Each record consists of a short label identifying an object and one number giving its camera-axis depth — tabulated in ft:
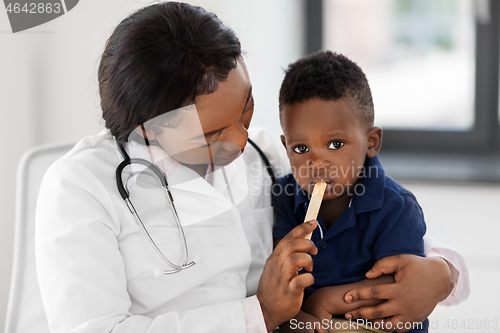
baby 4.86
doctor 4.51
